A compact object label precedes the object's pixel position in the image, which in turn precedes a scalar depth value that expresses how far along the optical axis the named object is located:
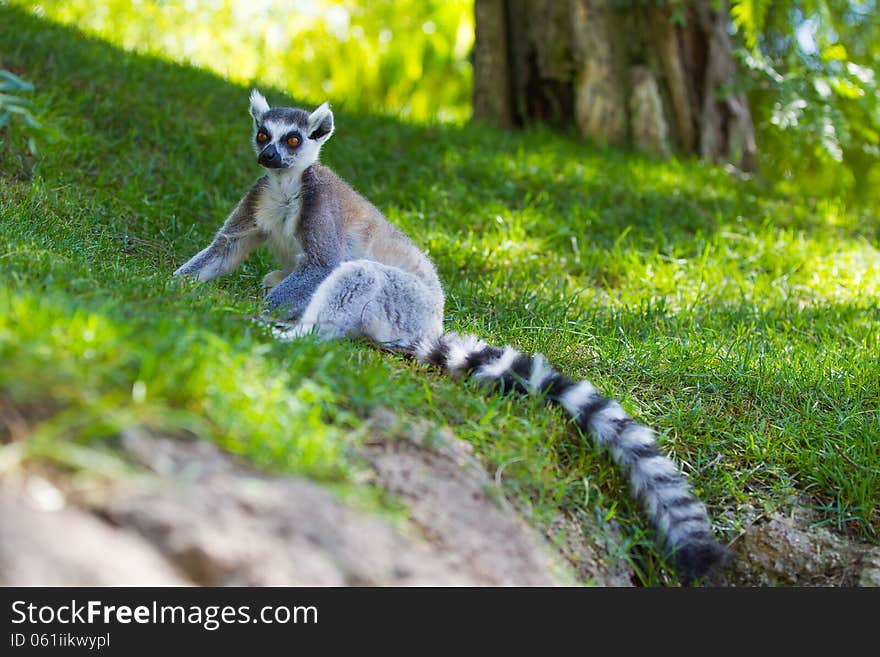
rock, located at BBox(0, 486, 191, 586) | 2.19
